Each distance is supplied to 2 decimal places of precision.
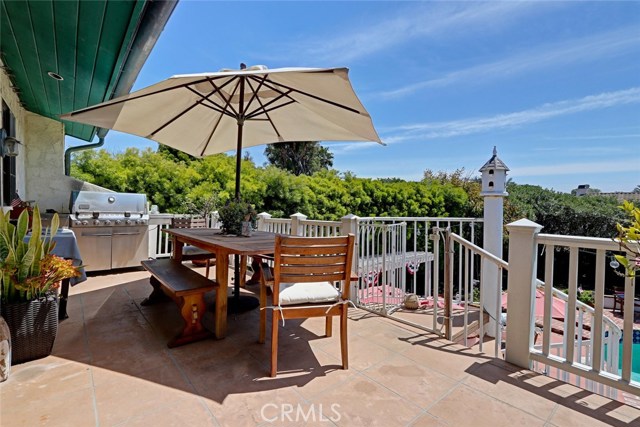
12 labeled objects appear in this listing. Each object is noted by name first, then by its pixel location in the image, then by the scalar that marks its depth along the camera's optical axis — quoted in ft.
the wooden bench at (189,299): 7.74
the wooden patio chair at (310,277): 6.39
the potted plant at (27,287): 6.61
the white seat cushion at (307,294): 6.78
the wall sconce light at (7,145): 10.23
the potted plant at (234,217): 10.14
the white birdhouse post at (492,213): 12.24
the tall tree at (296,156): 61.98
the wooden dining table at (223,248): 7.40
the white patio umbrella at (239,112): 7.92
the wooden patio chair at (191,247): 13.24
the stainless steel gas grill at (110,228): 14.76
